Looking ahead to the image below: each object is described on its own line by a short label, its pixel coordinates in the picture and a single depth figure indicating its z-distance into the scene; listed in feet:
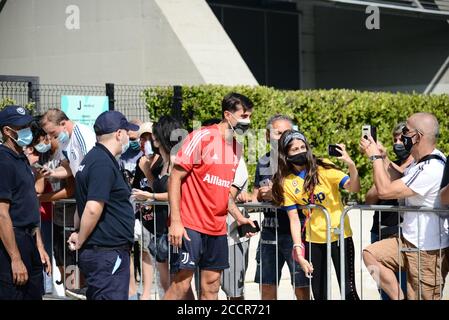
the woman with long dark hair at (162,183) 28.60
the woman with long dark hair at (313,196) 25.55
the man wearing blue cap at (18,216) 22.79
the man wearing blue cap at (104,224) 22.70
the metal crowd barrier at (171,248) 25.27
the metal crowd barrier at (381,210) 23.61
